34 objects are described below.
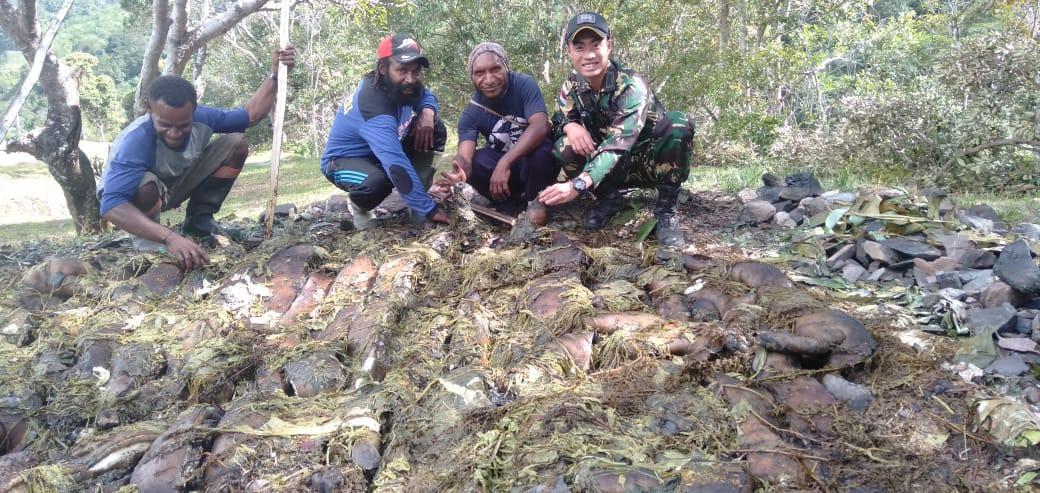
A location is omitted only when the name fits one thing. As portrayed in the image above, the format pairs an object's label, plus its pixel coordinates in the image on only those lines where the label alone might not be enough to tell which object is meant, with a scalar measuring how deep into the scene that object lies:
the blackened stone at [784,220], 4.20
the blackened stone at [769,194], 4.60
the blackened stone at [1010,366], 2.41
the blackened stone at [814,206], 4.18
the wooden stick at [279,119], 4.85
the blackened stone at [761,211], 4.36
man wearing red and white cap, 4.29
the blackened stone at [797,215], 4.21
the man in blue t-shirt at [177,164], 4.23
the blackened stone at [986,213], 3.74
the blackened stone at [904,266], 3.30
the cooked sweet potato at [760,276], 3.10
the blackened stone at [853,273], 3.35
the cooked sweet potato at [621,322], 2.92
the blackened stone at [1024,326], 2.63
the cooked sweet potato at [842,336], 2.50
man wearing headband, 4.33
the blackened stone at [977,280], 2.96
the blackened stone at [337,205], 6.06
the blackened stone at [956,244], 3.38
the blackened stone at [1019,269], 2.78
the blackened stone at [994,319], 2.64
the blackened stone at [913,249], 3.35
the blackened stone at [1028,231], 3.45
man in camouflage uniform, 3.81
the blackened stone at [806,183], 4.50
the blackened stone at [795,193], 4.46
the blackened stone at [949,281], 3.06
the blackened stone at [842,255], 3.51
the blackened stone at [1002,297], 2.81
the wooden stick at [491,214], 4.33
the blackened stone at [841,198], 4.19
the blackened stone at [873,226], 3.71
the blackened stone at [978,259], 3.19
